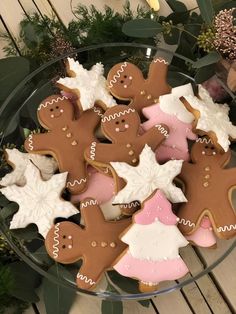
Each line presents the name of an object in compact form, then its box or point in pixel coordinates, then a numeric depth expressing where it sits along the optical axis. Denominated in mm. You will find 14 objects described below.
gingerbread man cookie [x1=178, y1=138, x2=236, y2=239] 605
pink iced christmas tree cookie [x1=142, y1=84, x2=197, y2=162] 639
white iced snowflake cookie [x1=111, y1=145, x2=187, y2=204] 589
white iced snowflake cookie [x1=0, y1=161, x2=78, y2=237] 606
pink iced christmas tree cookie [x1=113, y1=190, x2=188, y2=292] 575
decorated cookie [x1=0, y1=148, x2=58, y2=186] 638
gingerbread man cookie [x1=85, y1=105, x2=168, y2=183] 606
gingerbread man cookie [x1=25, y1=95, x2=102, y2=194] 622
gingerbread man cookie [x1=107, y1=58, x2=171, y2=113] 663
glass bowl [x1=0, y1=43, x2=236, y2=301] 630
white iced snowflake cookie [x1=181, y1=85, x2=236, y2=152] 616
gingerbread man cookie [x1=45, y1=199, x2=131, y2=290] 590
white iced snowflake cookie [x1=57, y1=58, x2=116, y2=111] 646
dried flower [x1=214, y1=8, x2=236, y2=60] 652
